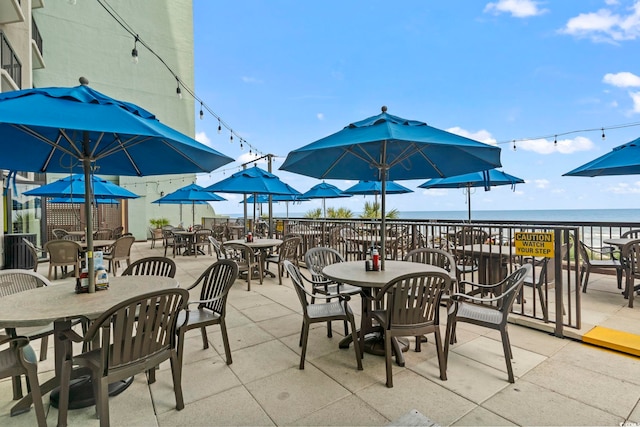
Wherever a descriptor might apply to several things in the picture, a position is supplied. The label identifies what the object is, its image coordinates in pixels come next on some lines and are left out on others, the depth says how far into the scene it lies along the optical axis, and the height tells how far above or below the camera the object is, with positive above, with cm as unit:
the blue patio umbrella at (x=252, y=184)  592 +60
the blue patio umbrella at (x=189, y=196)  915 +61
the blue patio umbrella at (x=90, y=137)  176 +60
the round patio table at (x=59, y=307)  184 -56
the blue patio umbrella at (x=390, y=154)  259 +61
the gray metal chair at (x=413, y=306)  233 -70
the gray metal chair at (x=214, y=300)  269 -76
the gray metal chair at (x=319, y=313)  262 -86
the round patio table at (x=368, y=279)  268 -56
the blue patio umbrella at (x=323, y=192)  970 +68
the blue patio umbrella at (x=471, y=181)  621 +63
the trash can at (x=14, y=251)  689 -69
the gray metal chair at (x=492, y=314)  251 -88
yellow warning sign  332 -36
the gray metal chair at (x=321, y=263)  377 -62
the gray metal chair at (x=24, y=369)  184 -87
